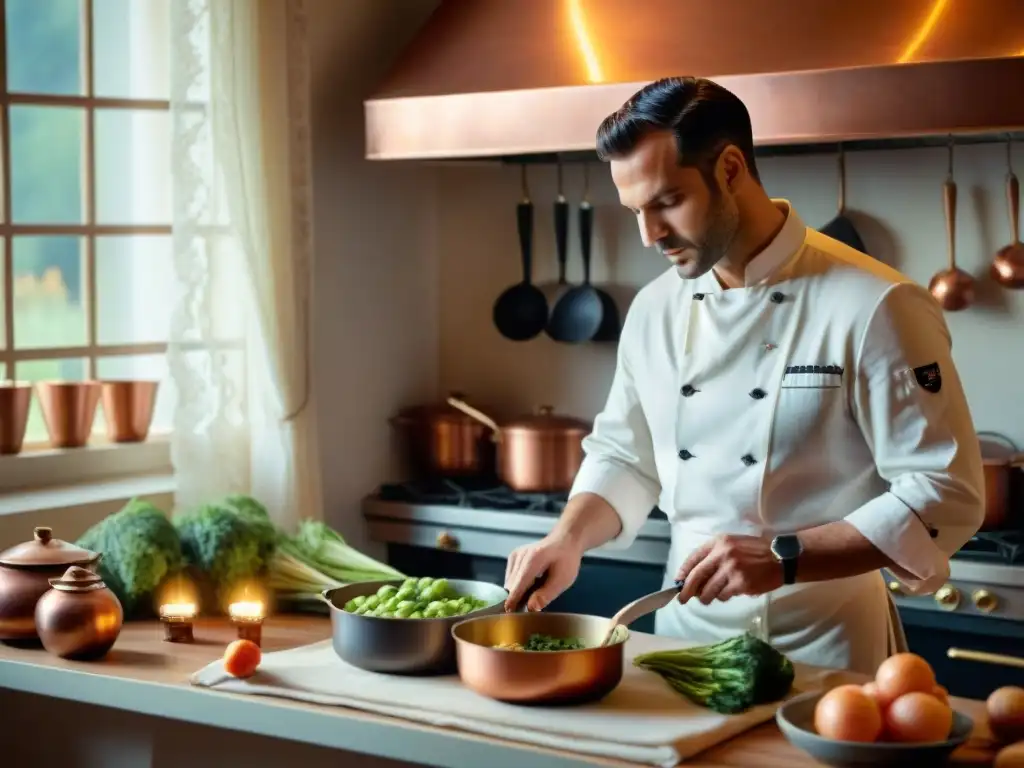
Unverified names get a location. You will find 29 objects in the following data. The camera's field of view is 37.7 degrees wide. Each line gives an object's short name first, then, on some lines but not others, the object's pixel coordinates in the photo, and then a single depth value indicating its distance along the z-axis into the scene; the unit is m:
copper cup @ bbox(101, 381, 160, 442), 3.47
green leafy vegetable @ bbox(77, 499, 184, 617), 2.66
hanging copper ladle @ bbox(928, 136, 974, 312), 3.51
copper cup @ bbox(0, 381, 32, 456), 3.24
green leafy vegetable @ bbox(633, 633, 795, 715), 2.00
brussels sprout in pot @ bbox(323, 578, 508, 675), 2.18
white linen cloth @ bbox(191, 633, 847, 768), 1.87
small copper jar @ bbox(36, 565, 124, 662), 2.38
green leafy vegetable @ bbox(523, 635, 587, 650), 2.10
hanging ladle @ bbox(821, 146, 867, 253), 3.62
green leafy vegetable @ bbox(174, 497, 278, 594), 2.72
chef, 2.23
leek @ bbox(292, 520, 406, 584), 2.81
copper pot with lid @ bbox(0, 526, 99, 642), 2.49
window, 3.35
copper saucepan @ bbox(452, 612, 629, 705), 2.00
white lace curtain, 3.36
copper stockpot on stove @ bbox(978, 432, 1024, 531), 3.25
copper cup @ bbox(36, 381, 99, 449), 3.36
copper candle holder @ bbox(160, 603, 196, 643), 2.52
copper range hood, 2.90
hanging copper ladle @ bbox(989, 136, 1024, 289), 3.44
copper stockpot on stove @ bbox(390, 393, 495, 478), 3.93
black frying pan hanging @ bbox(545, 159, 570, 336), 3.96
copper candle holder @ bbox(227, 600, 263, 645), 2.48
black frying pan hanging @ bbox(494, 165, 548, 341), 4.09
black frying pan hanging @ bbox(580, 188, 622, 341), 3.95
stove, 3.05
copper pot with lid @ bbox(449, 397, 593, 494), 3.71
